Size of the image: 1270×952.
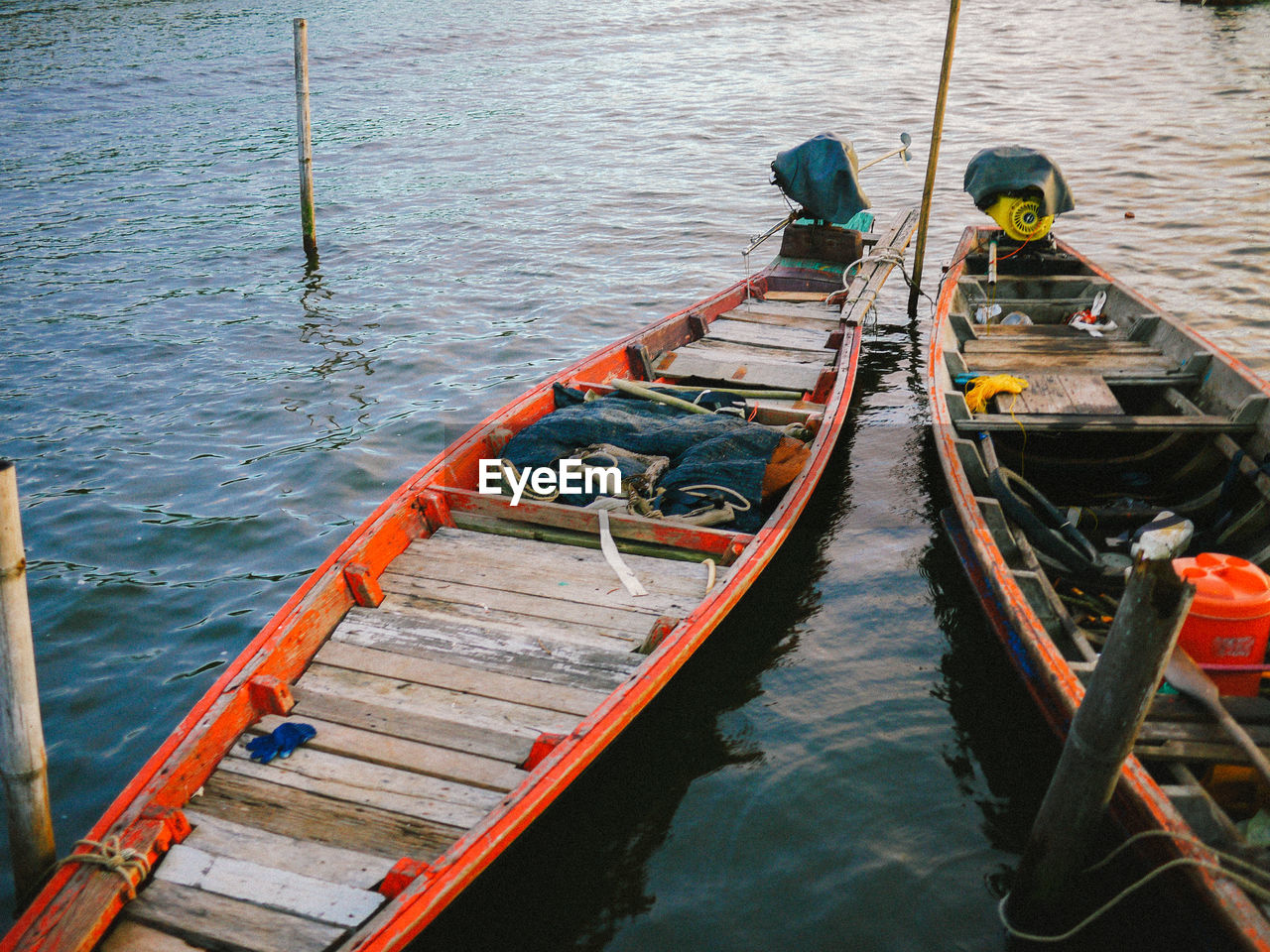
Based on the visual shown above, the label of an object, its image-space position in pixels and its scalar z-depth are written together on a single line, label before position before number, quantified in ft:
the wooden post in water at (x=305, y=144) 44.29
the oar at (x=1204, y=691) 14.02
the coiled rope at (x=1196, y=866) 12.10
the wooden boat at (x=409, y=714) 13.29
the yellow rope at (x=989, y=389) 25.58
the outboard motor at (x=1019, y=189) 33.42
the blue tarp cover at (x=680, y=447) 22.89
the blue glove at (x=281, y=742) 16.07
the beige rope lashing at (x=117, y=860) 13.38
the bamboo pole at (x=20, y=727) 12.92
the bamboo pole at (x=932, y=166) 36.63
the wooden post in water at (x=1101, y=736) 11.82
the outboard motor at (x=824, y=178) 36.96
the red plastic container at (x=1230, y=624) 16.02
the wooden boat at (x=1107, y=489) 14.20
